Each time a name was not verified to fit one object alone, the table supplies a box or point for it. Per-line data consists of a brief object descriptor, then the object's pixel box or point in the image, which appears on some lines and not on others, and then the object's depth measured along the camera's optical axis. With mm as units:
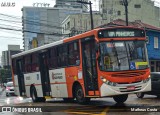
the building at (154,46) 44750
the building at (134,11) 72000
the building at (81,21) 70312
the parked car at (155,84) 18742
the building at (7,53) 99988
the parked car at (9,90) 38709
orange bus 14375
